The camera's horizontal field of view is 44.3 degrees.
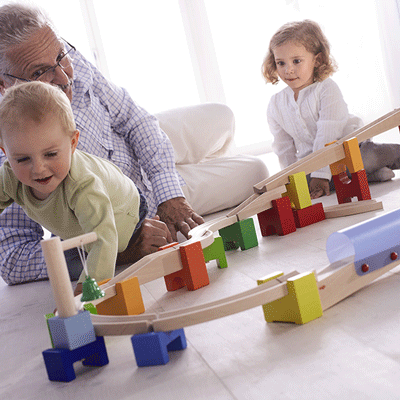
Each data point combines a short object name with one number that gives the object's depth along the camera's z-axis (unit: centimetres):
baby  104
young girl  201
